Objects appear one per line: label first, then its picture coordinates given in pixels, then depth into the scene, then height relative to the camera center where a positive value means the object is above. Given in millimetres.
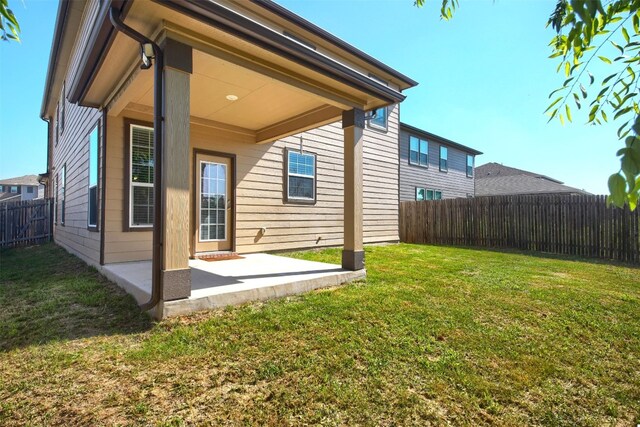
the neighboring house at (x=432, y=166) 15430 +2712
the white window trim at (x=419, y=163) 15757 +2722
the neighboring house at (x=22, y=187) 45469 +3991
